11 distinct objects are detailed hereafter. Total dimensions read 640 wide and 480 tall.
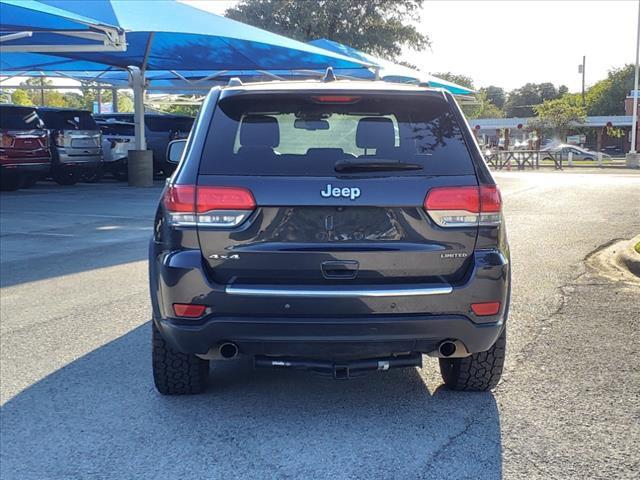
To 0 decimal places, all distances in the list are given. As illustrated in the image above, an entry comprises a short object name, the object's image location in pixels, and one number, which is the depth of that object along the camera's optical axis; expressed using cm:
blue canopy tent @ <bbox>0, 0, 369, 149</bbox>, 1456
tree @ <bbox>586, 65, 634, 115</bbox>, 7734
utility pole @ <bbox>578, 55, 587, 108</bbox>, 8181
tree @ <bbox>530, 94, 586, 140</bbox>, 6312
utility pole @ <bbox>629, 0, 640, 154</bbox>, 3616
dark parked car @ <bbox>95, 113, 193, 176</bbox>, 2353
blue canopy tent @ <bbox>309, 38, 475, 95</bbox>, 2478
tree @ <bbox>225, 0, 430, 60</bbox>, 4100
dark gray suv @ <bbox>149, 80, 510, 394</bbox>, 363
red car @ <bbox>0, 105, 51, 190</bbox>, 1688
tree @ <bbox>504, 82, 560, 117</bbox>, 11925
